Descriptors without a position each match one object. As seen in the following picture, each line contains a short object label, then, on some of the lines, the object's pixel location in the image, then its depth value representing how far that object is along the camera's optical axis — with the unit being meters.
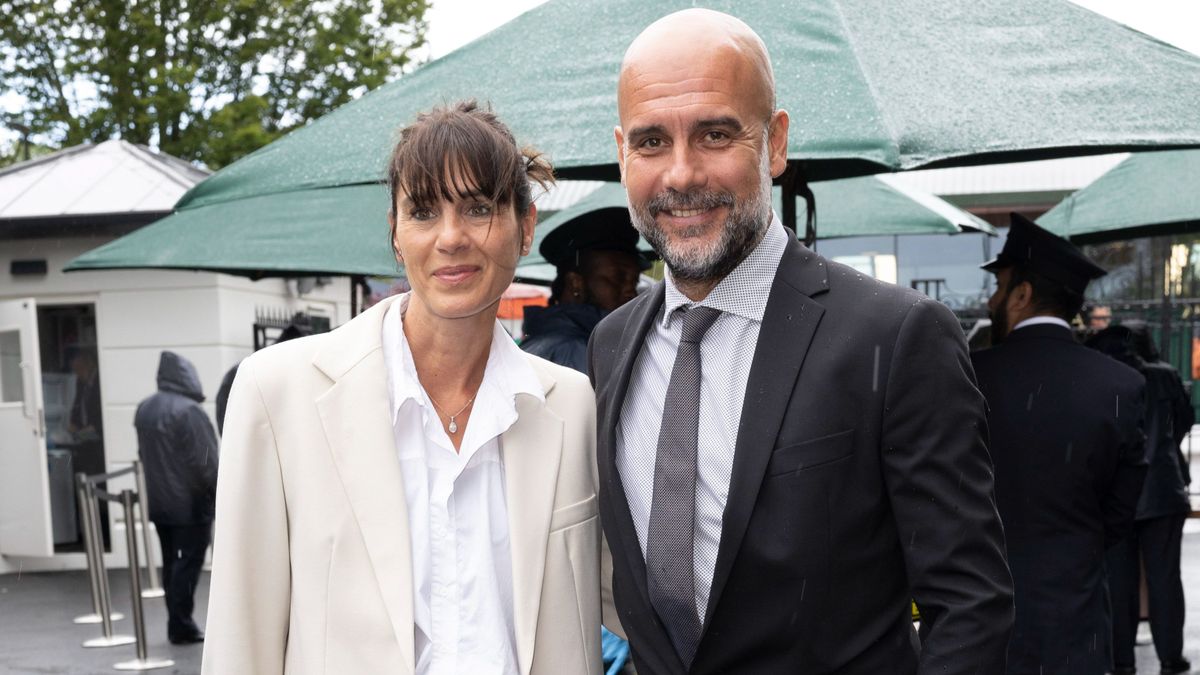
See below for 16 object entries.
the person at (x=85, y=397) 13.48
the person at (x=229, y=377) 7.80
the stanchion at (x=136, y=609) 8.48
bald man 2.19
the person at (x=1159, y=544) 7.30
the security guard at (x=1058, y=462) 4.36
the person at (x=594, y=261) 5.14
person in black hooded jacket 9.26
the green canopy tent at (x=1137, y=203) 6.43
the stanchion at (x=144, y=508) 10.42
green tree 17.89
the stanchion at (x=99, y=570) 9.21
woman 2.42
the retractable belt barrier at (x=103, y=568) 8.62
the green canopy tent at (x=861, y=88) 3.01
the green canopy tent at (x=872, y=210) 7.70
